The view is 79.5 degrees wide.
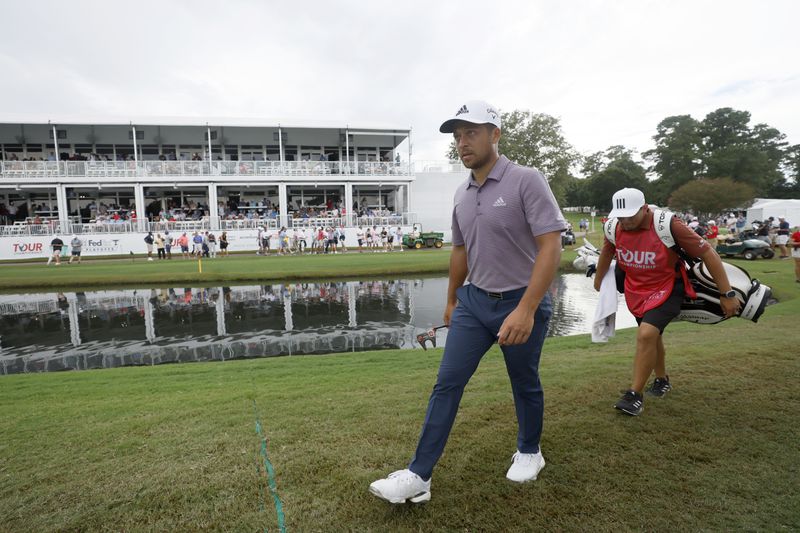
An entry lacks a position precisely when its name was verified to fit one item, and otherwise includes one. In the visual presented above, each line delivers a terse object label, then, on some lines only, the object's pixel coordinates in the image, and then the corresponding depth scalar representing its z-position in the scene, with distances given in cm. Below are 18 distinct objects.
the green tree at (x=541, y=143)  5400
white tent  4362
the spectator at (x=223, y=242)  3139
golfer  266
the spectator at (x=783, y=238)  2075
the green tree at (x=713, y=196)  5344
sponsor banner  3162
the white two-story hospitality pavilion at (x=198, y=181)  3481
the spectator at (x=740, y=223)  3434
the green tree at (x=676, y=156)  7656
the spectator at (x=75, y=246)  2808
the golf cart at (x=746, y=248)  2064
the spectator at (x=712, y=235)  2359
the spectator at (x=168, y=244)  3036
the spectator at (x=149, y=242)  2962
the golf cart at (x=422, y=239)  3603
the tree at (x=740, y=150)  7338
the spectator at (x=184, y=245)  2998
